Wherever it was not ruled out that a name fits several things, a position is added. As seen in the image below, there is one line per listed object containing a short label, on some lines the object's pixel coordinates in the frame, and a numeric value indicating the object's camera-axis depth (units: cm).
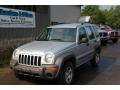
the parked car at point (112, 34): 1047
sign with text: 547
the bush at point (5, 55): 465
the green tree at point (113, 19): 2828
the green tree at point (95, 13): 2544
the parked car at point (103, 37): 962
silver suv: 288
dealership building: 553
